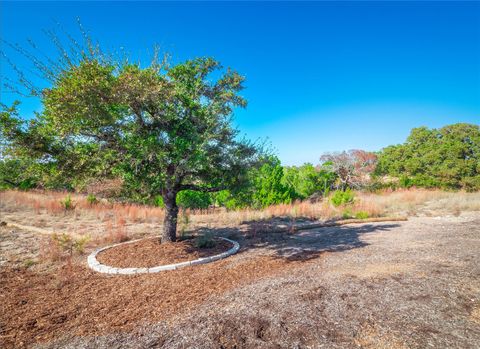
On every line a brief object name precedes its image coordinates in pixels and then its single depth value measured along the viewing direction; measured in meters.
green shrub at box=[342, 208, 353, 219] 12.02
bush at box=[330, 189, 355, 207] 14.60
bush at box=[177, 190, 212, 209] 16.08
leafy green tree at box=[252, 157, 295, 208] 15.75
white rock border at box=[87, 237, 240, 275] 4.93
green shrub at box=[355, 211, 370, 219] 11.71
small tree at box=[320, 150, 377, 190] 22.09
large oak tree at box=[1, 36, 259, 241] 4.32
